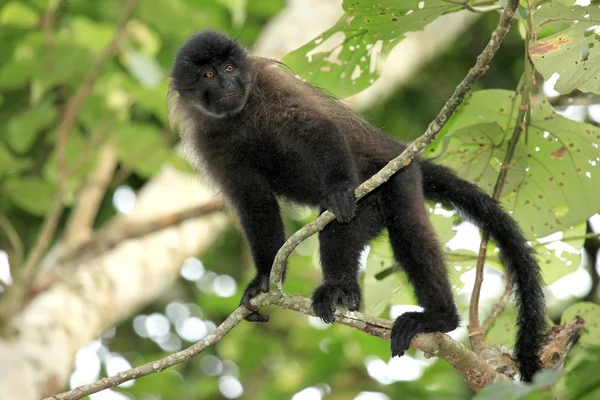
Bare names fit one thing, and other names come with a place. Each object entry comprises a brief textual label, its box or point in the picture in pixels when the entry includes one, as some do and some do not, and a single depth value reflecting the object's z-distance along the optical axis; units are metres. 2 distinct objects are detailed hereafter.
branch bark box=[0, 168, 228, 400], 8.88
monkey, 7.10
